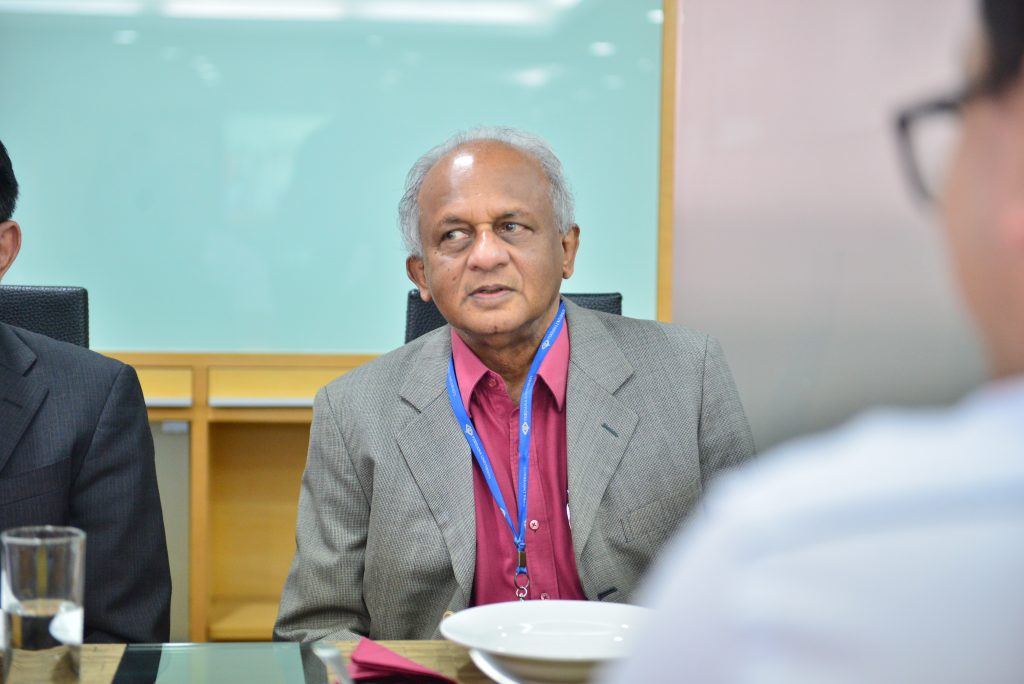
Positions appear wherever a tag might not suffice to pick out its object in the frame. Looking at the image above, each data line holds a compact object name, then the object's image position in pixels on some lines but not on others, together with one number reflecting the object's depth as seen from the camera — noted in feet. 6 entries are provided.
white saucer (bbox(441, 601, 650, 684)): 8.90
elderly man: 10.23
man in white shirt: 3.33
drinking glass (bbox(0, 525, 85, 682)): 8.92
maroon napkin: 9.11
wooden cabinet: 13.53
